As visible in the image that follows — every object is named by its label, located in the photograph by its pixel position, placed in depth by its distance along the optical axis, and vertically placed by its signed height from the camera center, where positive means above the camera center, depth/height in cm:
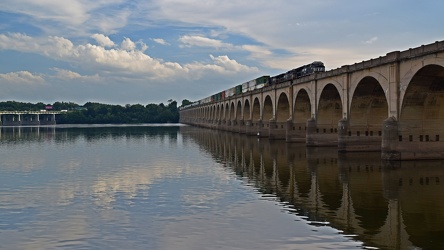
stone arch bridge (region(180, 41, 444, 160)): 3747 +139
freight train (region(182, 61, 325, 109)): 6650 +722
